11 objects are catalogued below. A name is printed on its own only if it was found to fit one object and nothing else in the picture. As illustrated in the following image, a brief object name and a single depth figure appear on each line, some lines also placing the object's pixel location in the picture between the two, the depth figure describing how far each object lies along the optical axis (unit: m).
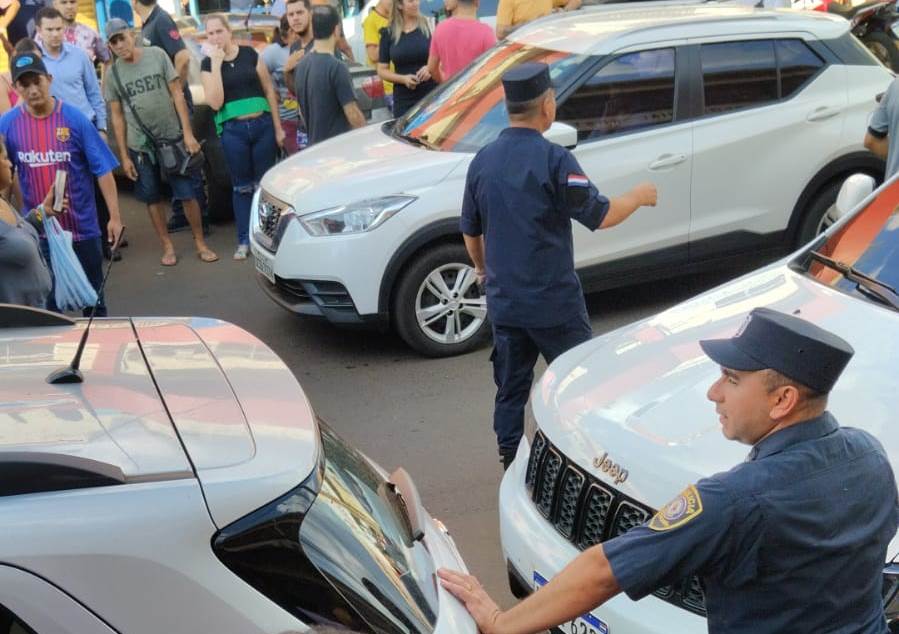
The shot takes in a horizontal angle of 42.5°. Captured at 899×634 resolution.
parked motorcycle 11.73
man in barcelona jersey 6.21
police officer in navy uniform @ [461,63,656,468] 4.49
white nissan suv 6.53
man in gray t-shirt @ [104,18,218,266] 8.35
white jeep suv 3.12
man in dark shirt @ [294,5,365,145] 7.95
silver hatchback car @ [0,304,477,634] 1.91
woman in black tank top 8.48
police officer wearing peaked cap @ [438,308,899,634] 2.13
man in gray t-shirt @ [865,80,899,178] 5.56
